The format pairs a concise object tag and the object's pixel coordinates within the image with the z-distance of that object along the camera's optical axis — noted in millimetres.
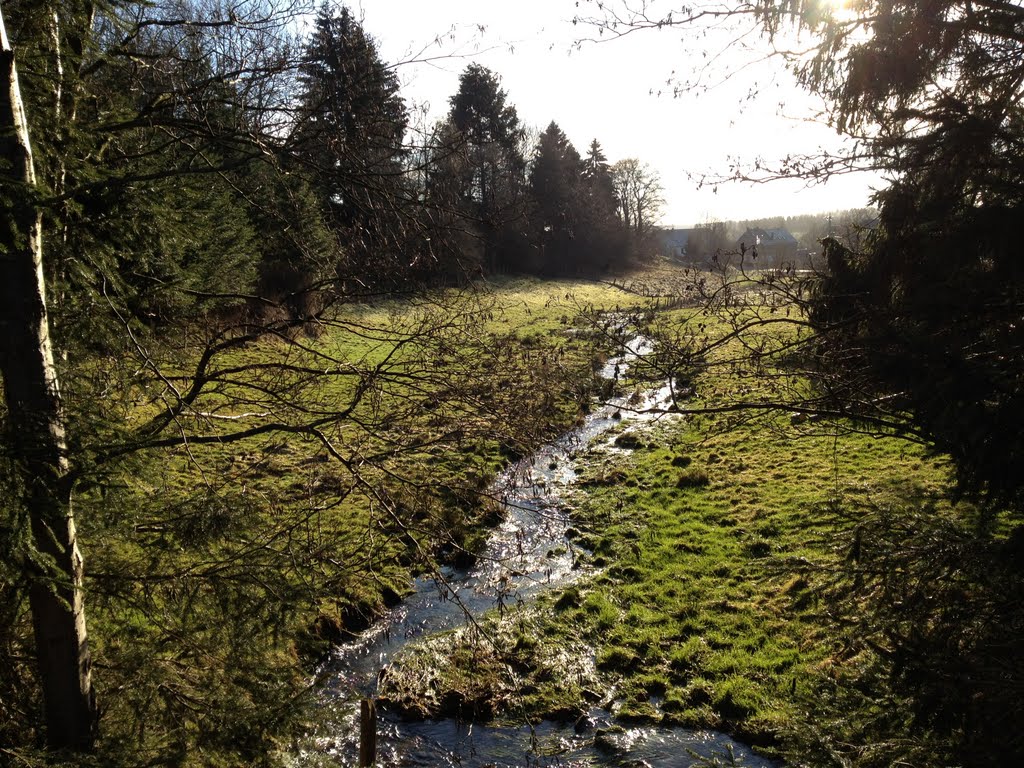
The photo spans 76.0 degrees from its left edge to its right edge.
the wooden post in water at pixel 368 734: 5184
